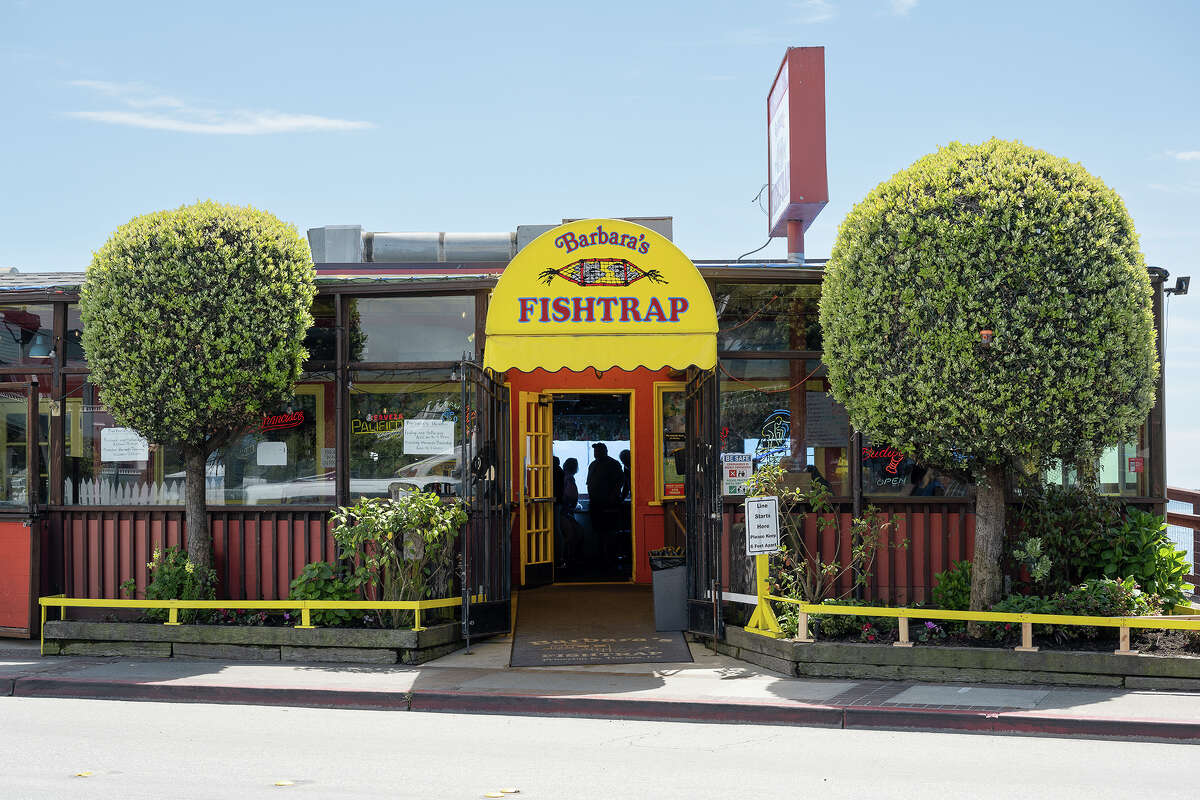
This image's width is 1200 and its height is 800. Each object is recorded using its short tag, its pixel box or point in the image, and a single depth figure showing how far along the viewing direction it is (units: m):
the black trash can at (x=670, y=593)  11.15
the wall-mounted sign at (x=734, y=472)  10.88
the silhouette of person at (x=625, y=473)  15.01
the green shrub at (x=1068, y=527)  10.04
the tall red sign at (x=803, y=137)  16.66
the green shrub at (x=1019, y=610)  9.20
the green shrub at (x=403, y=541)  10.08
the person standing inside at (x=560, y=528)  14.73
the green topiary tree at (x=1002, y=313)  8.65
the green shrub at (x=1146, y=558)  9.92
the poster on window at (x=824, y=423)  10.80
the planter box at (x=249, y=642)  9.98
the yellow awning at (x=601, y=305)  9.84
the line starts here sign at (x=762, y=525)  9.70
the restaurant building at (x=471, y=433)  9.90
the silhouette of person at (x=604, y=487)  14.82
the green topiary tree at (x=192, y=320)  10.12
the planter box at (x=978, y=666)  8.59
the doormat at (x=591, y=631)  10.10
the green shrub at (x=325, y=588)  10.33
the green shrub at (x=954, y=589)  10.12
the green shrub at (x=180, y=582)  10.66
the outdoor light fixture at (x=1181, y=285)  10.60
